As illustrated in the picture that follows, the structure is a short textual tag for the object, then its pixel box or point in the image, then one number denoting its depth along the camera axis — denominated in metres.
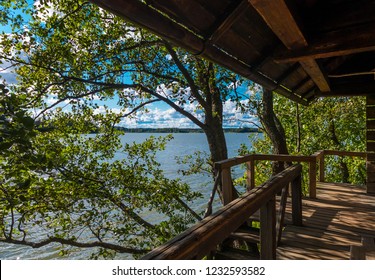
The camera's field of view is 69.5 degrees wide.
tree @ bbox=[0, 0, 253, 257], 7.14
